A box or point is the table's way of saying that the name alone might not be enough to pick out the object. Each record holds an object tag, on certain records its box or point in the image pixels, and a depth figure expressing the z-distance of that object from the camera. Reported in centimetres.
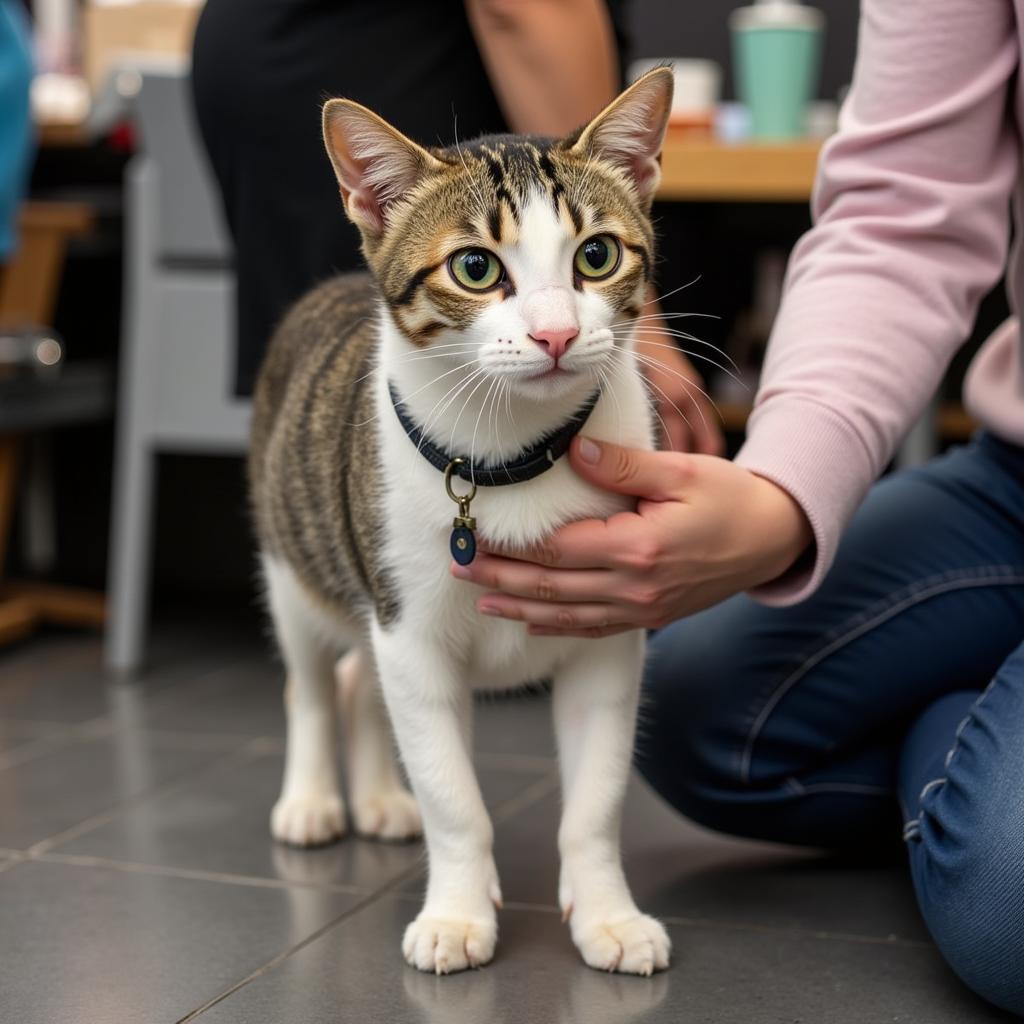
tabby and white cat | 111
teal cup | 228
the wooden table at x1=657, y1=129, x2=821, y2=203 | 213
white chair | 253
